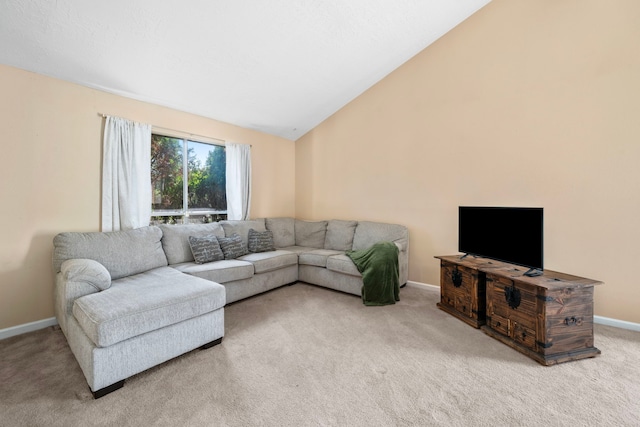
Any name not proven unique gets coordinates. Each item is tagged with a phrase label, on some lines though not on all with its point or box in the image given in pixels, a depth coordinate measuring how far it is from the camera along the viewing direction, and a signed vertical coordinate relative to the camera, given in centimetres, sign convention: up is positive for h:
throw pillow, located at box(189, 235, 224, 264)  312 -48
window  348 +42
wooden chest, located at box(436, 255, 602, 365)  190 -78
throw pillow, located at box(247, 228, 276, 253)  382 -46
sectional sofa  168 -65
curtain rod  289 +107
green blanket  308 -77
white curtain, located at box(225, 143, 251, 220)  416 +47
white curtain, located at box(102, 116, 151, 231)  289 +39
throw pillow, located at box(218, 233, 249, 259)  341 -48
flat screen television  217 -21
